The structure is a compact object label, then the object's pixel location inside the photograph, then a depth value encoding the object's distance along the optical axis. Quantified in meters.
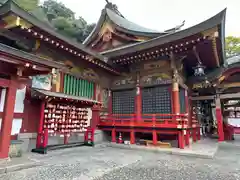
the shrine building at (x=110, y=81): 4.87
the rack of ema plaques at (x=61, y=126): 5.86
